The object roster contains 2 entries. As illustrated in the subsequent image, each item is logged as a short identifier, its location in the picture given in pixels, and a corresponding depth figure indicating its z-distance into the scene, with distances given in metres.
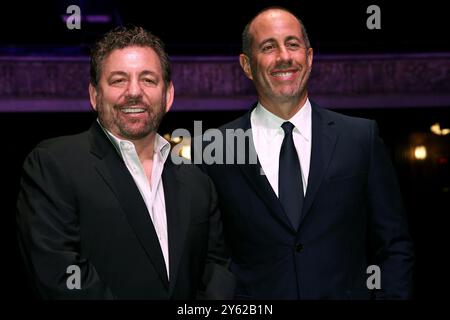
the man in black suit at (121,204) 1.63
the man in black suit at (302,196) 2.09
